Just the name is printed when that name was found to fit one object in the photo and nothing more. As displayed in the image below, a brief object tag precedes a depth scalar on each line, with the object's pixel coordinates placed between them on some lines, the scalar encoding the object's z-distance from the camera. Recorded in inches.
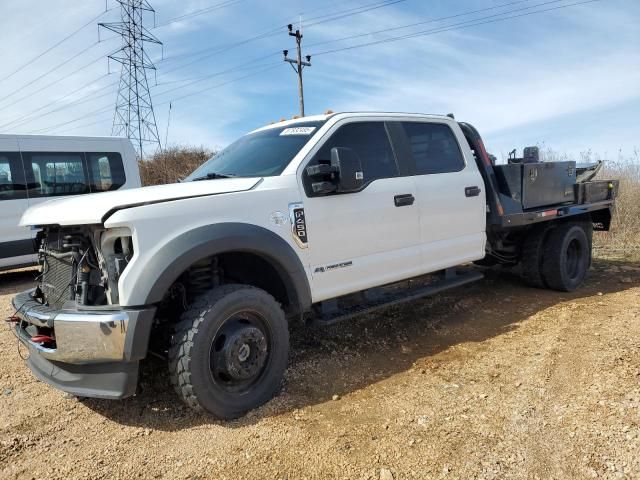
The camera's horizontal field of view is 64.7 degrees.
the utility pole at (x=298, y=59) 964.6
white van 311.7
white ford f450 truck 112.4
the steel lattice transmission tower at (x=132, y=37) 1051.9
